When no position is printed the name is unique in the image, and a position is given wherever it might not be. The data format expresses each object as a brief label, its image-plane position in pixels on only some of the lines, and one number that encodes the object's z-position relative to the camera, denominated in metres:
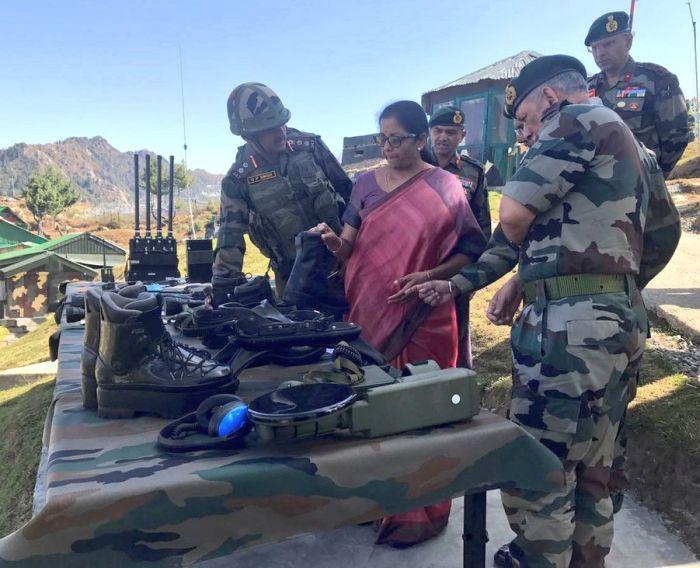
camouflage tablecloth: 1.05
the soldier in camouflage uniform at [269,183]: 3.01
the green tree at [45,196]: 53.84
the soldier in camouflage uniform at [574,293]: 1.80
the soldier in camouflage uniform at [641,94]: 3.46
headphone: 1.27
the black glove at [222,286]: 2.83
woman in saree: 2.34
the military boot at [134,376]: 1.48
